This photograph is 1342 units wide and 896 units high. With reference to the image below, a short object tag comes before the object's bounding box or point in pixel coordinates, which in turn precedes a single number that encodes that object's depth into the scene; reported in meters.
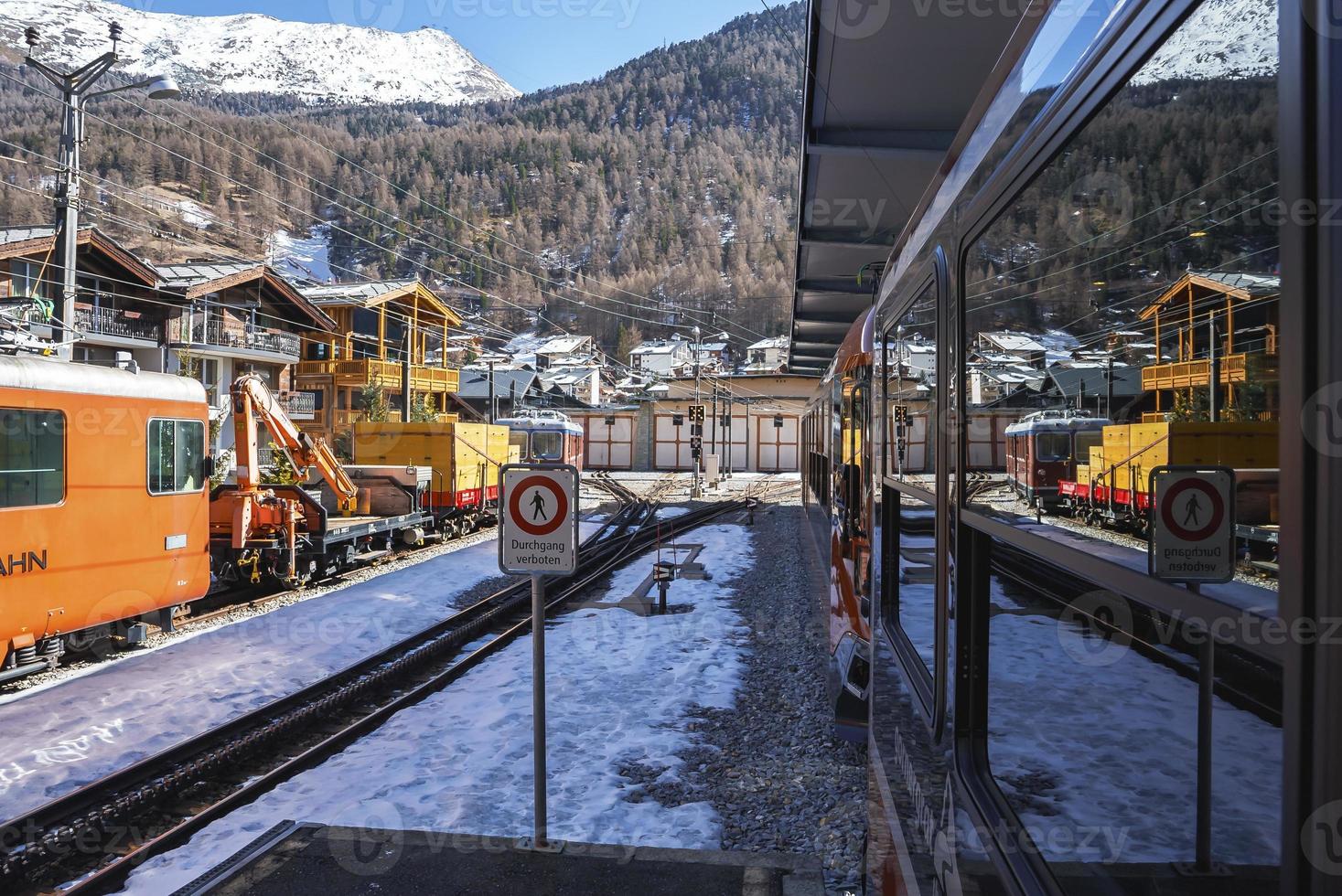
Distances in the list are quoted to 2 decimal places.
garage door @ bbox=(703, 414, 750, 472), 53.25
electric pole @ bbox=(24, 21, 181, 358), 11.51
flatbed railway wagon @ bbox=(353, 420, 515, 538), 19.78
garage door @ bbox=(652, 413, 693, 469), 52.22
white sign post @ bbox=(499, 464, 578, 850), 4.65
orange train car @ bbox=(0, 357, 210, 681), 7.39
